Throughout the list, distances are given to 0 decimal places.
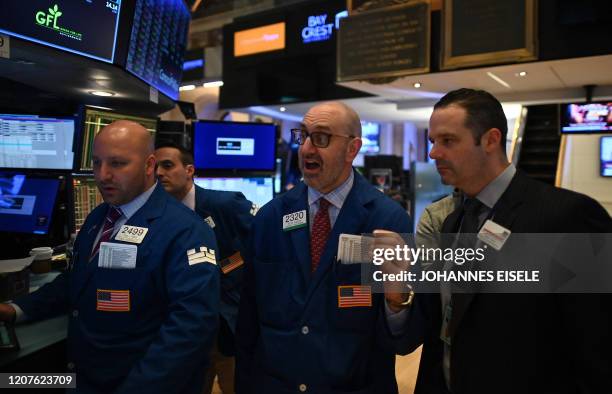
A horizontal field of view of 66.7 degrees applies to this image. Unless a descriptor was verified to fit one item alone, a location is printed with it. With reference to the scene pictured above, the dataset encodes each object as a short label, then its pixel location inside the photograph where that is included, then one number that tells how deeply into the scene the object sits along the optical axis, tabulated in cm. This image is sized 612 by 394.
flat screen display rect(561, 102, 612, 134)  656
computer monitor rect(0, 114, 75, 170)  246
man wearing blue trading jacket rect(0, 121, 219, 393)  151
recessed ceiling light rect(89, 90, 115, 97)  295
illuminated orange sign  1022
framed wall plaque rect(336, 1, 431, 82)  660
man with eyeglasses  158
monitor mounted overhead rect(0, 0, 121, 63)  190
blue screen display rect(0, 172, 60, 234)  240
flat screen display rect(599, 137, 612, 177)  762
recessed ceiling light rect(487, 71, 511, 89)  691
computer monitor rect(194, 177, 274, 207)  400
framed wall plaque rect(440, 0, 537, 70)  579
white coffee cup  217
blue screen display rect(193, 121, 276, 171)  394
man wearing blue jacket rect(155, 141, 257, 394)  283
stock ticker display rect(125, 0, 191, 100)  262
